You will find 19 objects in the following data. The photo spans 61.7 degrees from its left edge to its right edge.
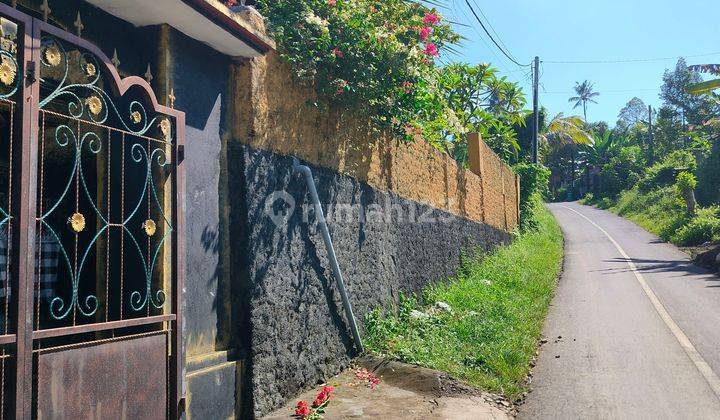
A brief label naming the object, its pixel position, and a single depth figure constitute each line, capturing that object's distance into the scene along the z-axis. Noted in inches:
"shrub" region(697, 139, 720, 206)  1181.7
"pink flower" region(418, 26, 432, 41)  277.0
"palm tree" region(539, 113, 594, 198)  1610.5
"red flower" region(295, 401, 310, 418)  192.3
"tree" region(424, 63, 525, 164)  379.6
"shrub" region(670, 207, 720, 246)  880.9
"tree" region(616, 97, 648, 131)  3088.1
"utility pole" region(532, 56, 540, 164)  1090.2
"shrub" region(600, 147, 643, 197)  1841.8
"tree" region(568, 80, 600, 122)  3253.4
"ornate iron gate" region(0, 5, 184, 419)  118.0
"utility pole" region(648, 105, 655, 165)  1872.5
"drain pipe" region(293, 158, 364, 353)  233.7
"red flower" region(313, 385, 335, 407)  202.8
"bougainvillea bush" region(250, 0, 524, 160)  232.1
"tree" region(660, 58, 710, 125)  1772.9
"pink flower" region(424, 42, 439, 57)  288.0
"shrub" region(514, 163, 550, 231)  943.0
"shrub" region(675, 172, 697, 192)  1047.2
